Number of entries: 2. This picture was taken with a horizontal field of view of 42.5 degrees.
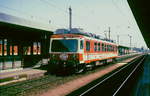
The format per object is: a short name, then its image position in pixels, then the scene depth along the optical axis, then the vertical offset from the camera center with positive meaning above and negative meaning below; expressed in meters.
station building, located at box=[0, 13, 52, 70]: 15.58 +1.22
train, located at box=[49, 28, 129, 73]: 14.78 +0.15
